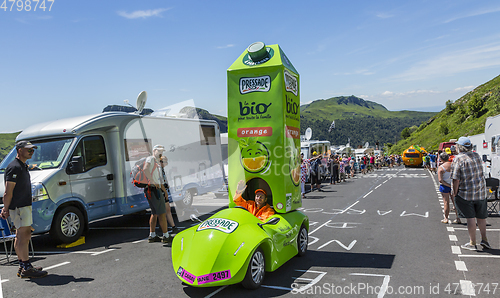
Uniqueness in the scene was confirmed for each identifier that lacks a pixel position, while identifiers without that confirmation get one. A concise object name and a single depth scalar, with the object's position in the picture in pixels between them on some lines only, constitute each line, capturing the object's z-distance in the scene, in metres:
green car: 4.42
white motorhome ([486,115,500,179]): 14.06
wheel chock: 7.68
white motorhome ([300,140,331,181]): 23.39
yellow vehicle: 42.62
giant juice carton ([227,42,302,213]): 6.17
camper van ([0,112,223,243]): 7.58
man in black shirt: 5.59
